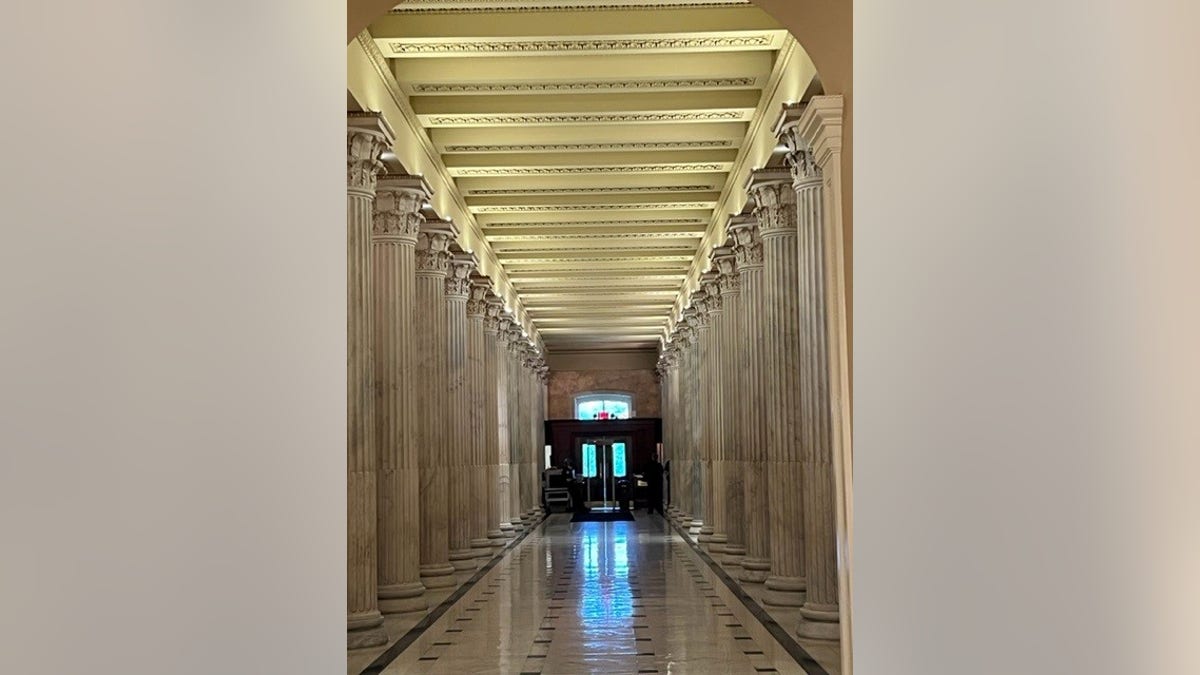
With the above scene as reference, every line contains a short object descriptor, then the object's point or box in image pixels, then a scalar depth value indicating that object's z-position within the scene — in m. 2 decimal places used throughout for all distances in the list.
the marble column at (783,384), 13.44
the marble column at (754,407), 16.42
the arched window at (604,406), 47.69
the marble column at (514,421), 31.28
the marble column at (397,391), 13.97
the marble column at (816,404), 11.21
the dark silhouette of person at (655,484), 40.94
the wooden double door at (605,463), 45.47
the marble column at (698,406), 25.67
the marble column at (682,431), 31.42
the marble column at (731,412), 19.06
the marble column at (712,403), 22.58
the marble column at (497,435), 25.44
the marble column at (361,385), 11.51
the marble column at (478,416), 22.20
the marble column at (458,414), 19.86
